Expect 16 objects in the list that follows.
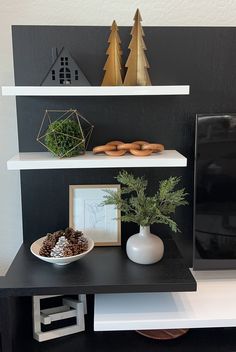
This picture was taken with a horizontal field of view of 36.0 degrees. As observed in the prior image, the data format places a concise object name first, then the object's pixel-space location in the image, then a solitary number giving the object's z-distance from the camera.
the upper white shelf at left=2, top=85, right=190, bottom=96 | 1.15
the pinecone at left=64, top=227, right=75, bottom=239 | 1.26
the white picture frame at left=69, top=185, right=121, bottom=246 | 1.39
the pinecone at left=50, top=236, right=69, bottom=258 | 1.18
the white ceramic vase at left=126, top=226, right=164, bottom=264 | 1.21
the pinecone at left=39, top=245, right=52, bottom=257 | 1.20
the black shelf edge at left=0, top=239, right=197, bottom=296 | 1.10
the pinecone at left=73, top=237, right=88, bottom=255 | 1.21
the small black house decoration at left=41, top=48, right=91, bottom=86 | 1.22
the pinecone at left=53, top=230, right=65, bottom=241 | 1.25
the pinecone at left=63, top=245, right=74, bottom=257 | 1.18
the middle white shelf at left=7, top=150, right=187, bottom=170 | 1.17
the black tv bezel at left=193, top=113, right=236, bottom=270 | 1.36
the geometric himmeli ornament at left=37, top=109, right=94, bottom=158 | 1.21
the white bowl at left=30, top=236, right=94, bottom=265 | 1.18
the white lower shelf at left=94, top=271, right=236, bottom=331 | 1.14
